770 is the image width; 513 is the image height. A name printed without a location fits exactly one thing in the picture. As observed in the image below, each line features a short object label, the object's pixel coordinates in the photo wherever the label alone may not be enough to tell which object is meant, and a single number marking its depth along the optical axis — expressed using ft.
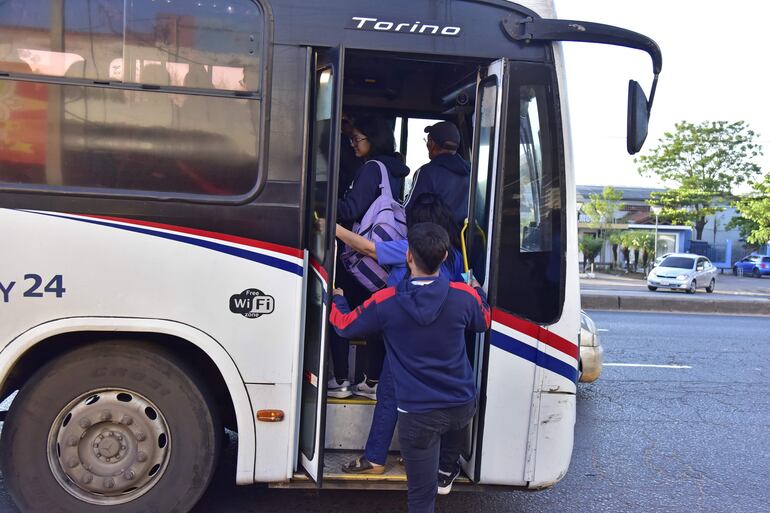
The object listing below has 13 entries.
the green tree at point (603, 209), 154.30
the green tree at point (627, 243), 144.97
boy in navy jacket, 10.57
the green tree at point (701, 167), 151.53
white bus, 11.57
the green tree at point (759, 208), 121.70
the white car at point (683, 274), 90.02
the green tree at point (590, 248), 141.08
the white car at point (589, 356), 23.08
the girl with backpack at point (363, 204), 13.94
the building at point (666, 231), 155.94
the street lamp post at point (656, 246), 139.74
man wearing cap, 14.07
